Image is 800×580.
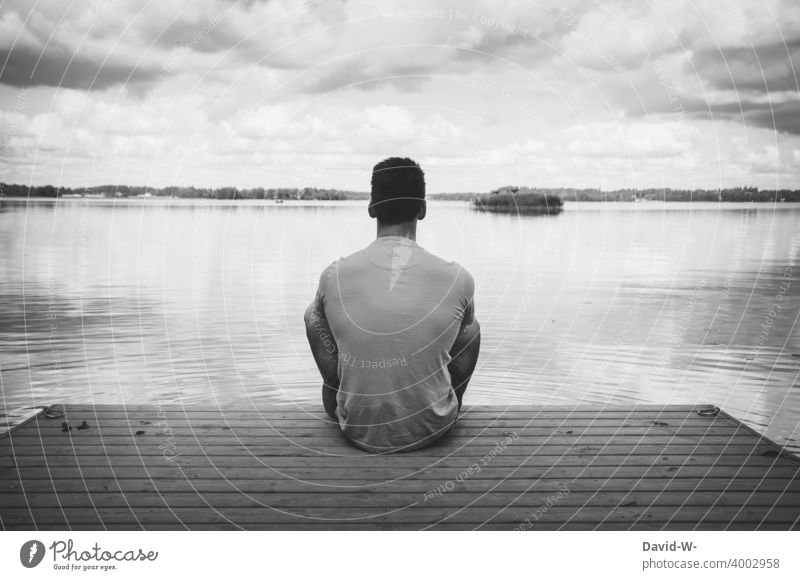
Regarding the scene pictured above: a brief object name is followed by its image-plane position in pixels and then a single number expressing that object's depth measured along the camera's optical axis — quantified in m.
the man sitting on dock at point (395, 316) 4.28
